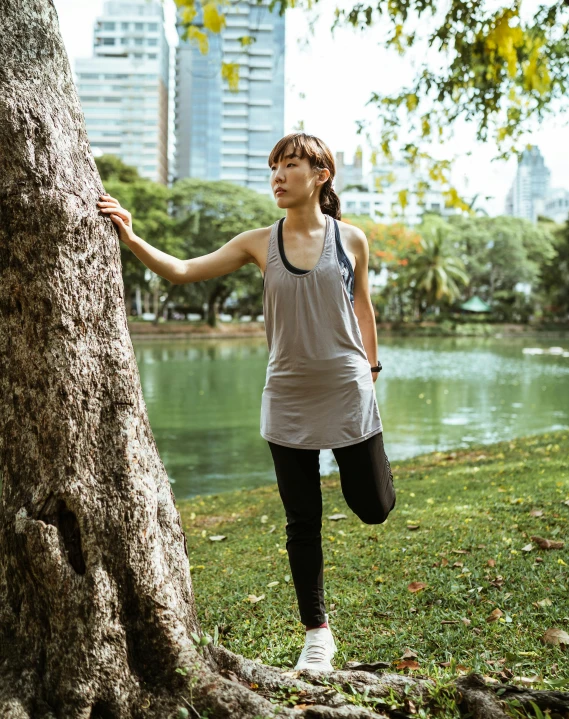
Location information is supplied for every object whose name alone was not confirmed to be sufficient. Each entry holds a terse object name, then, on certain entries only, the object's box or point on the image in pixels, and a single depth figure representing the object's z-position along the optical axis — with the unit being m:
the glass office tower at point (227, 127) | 115.62
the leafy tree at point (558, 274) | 50.73
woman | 2.47
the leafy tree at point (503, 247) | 51.59
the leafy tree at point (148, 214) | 36.62
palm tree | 47.41
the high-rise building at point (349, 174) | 113.67
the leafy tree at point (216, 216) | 41.78
